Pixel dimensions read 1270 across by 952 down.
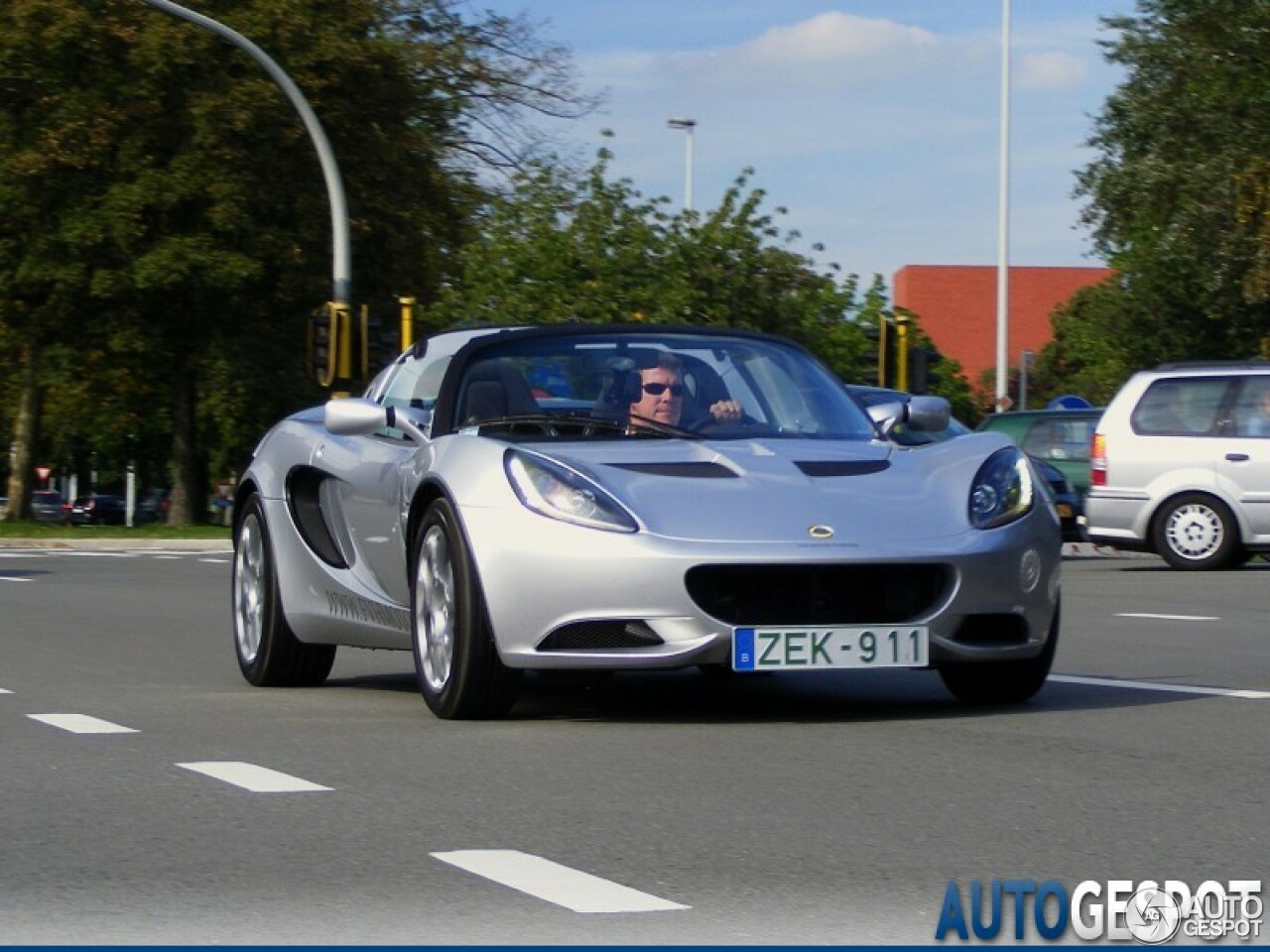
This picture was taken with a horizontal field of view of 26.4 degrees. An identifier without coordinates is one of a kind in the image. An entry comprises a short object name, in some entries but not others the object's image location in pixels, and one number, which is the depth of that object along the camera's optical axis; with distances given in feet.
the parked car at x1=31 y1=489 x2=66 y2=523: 331.98
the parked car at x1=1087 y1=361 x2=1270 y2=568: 76.95
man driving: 31.48
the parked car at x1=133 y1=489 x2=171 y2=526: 324.80
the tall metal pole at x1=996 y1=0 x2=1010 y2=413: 161.79
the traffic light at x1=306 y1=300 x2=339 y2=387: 100.12
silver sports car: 28.25
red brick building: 385.91
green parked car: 99.19
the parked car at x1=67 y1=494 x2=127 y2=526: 338.95
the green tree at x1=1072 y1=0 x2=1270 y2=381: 138.51
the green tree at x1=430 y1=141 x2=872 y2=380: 161.79
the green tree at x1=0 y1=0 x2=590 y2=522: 142.61
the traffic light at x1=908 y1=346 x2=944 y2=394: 97.45
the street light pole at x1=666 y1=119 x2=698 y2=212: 238.89
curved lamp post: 96.99
